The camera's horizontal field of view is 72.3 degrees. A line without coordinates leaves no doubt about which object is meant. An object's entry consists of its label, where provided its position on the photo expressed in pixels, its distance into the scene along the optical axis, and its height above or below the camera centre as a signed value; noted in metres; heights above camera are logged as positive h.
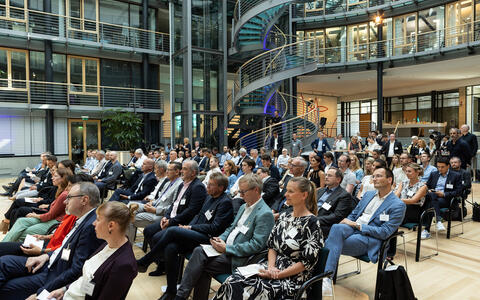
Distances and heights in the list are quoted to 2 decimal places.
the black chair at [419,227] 4.03 -1.10
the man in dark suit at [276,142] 11.67 +0.02
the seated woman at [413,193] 4.51 -0.75
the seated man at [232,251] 2.79 -0.93
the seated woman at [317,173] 5.03 -0.48
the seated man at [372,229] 3.12 -0.85
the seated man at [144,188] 5.52 -0.76
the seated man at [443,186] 5.16 -0.73
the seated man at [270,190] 4.84 -0.71
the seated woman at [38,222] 3.81 -0.94
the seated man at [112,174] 7.57 -0.72
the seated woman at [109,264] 1.92 -0.73
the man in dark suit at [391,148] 9.38 -0.18
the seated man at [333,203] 3.60 -0.71
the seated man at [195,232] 3.13 -0.90
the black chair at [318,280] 2.37 -0.98
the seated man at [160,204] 4.41 -0.85
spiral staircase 12.84 +2.81
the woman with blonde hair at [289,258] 2.33 -0.86
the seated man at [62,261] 2.33 -0.91
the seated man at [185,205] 3.81 -0.74
